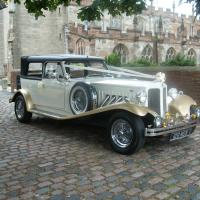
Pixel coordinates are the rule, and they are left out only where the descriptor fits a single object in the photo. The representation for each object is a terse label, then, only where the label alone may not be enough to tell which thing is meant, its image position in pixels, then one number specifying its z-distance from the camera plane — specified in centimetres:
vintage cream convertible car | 673
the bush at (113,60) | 1838
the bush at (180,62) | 1675
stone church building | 3250
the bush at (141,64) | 1742
